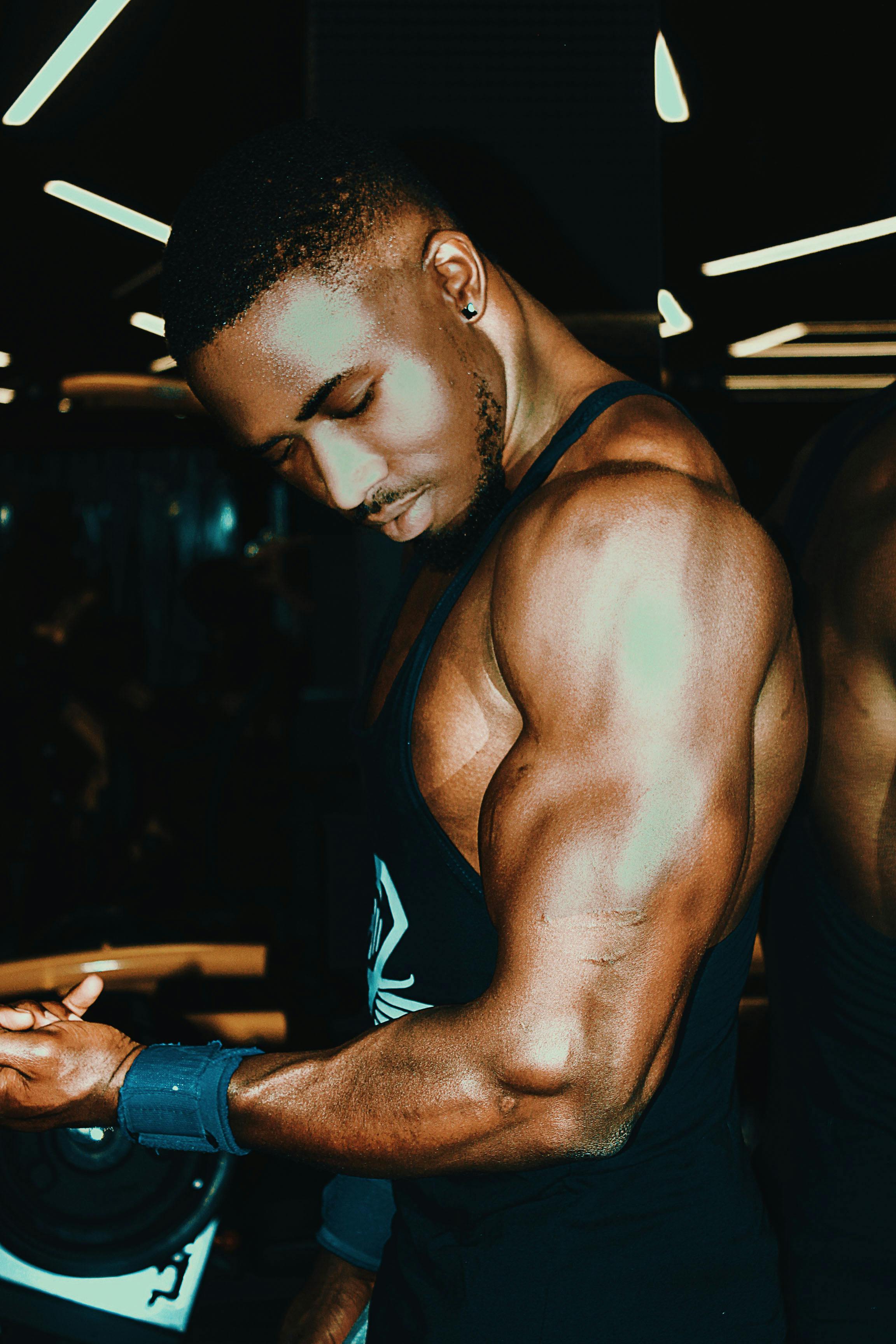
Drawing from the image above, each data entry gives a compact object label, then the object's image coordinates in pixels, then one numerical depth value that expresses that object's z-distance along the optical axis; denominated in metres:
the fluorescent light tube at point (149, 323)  5.99
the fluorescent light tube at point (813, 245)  4.42
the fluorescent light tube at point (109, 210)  3.99
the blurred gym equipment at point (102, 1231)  1.80
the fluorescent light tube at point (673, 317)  5.68
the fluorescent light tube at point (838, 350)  7.18
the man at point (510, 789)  0.81
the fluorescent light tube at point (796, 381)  8.33
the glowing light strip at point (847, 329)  6.75
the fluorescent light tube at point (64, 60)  2.35
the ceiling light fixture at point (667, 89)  2.67
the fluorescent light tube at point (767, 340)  6.80
